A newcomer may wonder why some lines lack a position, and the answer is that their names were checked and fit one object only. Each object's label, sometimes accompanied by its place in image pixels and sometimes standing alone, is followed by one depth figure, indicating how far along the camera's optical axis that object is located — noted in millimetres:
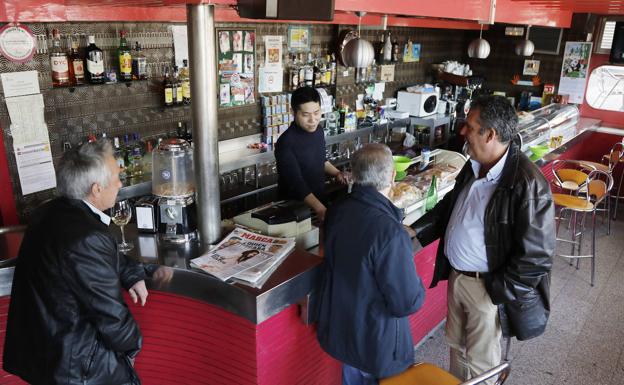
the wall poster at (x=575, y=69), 7734
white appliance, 7367
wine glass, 2547
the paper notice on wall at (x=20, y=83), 3660
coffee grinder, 2641
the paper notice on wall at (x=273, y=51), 5715
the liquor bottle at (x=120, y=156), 4348
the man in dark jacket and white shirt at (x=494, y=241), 2363
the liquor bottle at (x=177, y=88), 4707
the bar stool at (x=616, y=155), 5919
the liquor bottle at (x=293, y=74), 6008
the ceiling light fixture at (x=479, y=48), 6301
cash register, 2691
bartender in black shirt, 3381
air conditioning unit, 2193
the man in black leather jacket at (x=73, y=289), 1852
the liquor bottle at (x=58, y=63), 3838
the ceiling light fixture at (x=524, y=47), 6766
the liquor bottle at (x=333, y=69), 6535
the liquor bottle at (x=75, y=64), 3969
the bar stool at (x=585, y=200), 4867
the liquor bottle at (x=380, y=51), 6940
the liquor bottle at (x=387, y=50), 6735
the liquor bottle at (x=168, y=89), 4621
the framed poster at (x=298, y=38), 5961
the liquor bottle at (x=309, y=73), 6118
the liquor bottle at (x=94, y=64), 3988
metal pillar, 2338
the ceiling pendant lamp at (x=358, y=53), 4238
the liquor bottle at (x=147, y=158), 4551
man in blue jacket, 2080
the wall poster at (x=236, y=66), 5242
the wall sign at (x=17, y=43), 3576
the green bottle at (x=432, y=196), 3546
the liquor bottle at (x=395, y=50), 7441
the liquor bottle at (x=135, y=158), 4461
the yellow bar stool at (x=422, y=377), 2221
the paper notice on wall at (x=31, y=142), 3756
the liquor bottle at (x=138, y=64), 4391
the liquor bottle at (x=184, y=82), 4777
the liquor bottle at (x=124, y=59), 4234
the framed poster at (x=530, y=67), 8242
